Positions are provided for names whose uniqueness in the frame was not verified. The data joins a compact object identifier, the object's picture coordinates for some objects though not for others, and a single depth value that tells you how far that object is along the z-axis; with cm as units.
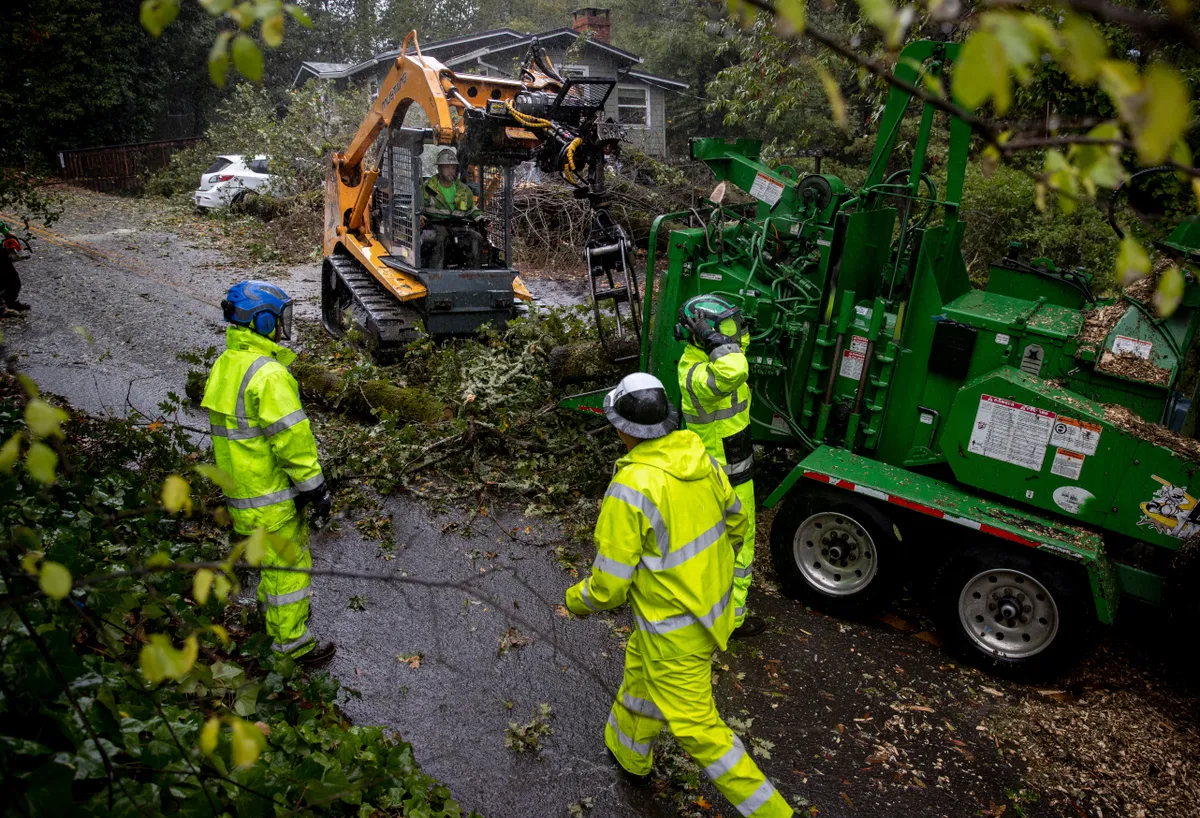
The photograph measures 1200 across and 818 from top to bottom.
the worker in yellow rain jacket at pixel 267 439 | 423
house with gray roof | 2436
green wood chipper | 464
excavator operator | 914
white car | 1959
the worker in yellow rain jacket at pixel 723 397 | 493
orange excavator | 719
